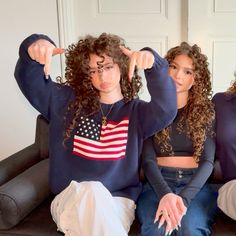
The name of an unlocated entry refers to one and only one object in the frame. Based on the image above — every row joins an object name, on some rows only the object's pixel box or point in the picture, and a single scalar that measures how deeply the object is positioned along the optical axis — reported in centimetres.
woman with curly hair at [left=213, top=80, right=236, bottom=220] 151
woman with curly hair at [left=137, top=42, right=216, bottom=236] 138
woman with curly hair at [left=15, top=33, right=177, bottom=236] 136
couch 136
